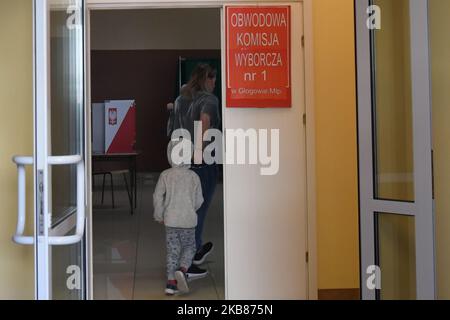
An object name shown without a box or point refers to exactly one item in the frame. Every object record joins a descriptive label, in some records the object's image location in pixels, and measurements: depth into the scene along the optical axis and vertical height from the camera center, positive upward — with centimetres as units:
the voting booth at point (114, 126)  1232 +74
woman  508 +37
